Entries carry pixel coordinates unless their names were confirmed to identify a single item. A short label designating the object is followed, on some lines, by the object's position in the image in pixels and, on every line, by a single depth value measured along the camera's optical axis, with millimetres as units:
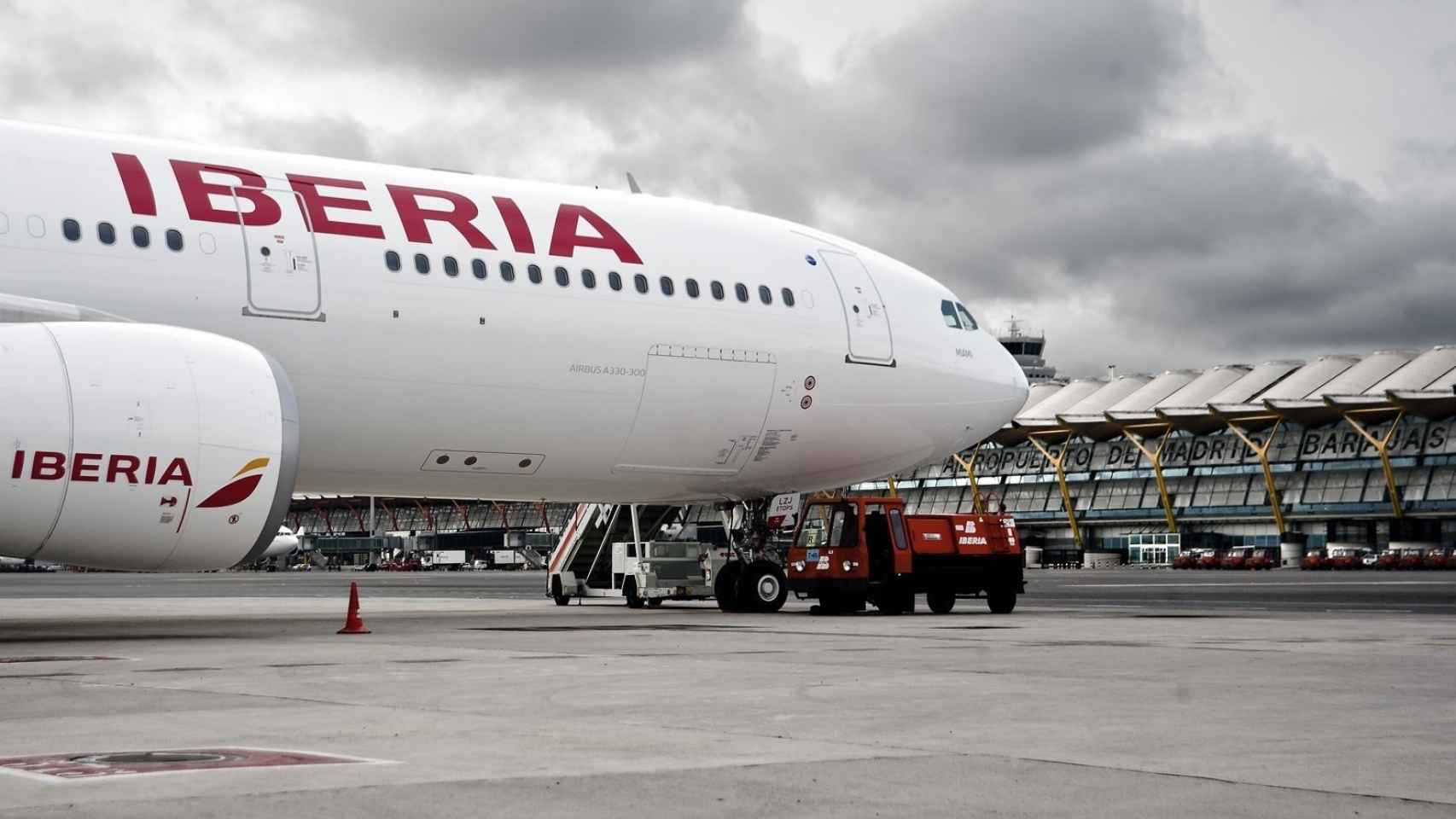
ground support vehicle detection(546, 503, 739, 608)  26328
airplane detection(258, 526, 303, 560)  94900
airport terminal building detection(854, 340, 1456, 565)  93312
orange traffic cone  18141
